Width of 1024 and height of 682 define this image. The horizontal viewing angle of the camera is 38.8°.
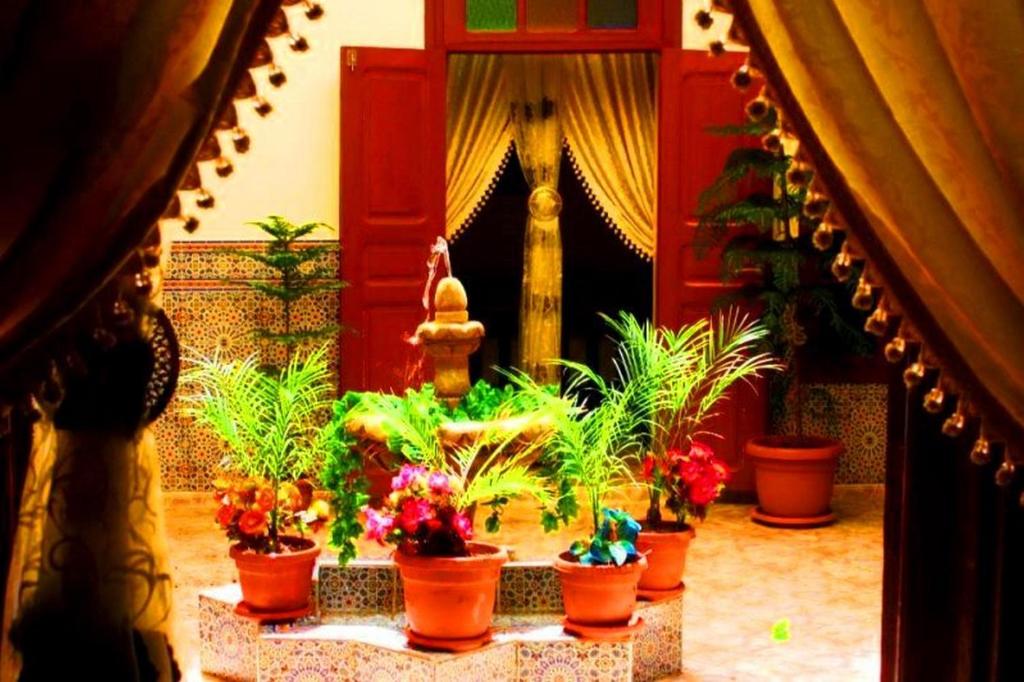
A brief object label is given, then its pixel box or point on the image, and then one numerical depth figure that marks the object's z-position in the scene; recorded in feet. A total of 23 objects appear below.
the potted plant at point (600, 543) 12.90
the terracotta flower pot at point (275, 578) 13.48
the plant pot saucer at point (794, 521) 21.34
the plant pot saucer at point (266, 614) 13.57
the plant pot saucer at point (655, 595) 14.30
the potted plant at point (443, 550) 12.59
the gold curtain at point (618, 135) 25.96
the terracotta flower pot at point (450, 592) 12.58
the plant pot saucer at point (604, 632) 12.97
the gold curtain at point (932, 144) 6.99
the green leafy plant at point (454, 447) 12.89
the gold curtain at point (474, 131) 26.53
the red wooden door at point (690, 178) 22.26
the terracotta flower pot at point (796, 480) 21.39
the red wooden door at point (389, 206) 22.24
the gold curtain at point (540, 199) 26.55
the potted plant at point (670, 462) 12.99
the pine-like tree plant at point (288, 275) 21.59
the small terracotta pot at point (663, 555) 14.26
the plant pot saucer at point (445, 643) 12.68
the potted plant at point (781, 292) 21.04
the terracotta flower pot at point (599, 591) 12.88
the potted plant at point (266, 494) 13.03
